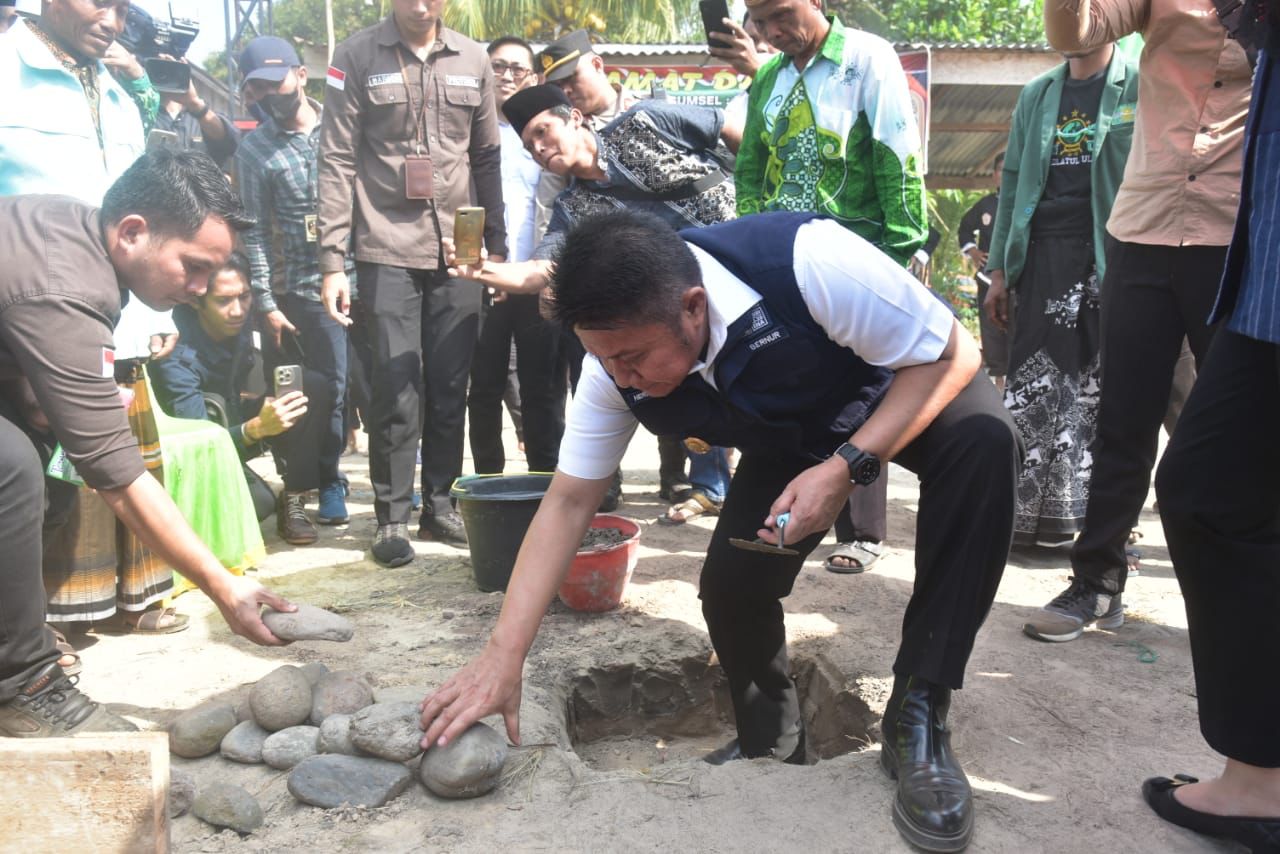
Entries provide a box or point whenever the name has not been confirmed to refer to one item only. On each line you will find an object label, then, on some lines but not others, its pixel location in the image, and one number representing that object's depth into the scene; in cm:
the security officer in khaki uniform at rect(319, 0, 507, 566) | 405
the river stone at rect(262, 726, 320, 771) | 239
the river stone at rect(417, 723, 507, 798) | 218
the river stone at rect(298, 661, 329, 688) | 262
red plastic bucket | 332
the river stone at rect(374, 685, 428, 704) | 255
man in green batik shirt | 325
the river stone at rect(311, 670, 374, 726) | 253
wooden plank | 174
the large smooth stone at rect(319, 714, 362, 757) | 235
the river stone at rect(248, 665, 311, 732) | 246
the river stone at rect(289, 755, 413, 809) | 220
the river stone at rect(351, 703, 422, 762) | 226
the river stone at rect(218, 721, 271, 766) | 242
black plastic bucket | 353
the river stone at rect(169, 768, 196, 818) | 216
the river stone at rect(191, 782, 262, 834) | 211
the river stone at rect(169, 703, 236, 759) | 243
